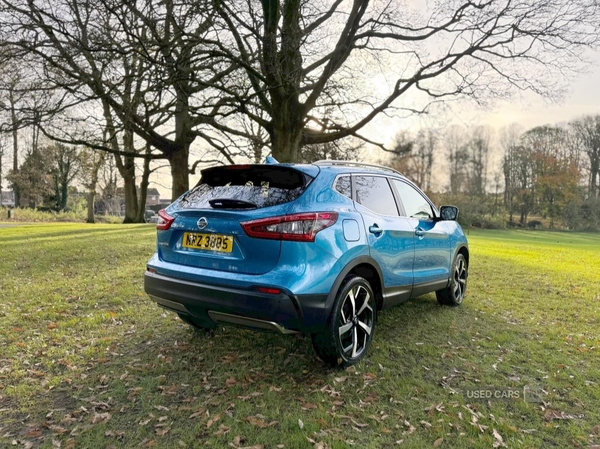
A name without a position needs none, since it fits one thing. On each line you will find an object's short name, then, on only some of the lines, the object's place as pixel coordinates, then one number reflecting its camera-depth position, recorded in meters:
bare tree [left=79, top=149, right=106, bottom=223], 27.35
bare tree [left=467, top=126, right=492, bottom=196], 46.56
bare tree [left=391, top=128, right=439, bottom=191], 43.29
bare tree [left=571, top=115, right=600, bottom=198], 44.31
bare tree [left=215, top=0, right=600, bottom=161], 10.47
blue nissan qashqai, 2.97
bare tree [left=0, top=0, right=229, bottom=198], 9.27
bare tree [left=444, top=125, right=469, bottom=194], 46.53
